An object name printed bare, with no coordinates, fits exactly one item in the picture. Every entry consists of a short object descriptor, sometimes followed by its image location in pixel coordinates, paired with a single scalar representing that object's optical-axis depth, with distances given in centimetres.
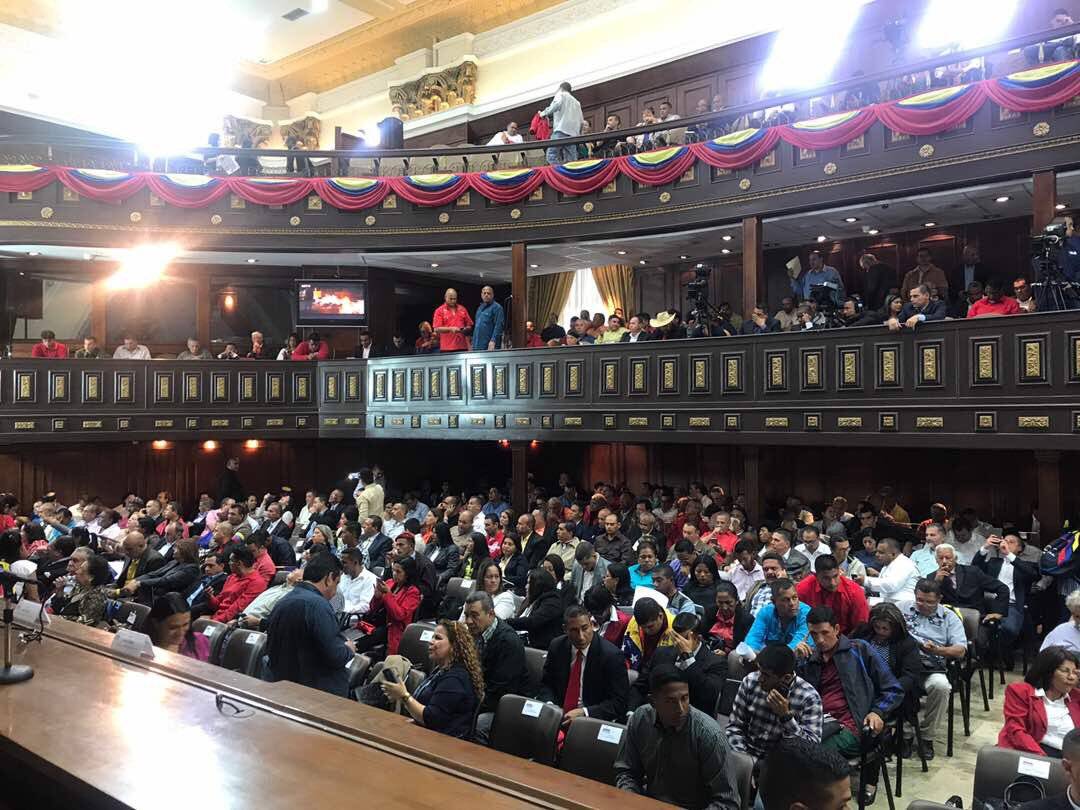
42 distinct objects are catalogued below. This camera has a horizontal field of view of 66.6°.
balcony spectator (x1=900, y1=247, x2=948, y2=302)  1169
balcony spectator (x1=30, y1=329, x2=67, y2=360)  1415
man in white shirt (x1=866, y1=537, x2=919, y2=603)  700
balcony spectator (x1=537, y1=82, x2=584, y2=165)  1435
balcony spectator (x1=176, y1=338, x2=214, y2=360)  1477
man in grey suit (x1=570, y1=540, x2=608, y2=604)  730
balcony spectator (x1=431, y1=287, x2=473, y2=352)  1412
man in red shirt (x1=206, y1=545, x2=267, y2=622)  711
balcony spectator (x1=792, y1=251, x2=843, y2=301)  1135
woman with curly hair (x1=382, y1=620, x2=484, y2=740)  412
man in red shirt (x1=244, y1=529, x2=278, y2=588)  750
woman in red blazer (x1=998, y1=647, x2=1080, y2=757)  436
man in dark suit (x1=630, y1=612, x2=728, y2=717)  473
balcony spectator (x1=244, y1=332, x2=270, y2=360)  1523
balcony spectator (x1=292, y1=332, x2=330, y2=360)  1536
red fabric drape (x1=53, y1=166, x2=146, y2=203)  1376
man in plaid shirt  405
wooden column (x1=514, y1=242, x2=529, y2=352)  1374
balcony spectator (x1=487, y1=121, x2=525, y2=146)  1554
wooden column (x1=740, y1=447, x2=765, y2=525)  1066
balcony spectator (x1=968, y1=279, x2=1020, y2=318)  877
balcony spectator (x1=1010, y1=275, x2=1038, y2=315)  847
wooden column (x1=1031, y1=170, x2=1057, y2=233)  909
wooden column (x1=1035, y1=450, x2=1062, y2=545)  828
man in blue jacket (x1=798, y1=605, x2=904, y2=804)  455
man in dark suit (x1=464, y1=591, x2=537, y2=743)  478
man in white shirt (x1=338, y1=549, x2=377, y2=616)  732
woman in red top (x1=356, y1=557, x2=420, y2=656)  675
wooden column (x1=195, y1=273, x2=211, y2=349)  1666
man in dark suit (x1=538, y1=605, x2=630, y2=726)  477
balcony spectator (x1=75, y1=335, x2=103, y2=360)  1405
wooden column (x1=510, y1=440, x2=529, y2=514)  1320
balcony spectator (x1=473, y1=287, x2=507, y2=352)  1340
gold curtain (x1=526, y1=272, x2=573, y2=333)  1839
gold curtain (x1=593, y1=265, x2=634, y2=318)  1694
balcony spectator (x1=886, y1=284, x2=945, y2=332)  892
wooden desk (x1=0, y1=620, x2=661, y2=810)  225
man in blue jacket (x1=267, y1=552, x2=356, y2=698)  466
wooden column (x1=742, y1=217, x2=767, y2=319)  1144
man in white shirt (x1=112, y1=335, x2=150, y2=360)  1441
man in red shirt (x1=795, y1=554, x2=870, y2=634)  578
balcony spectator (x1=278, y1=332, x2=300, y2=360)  1555
